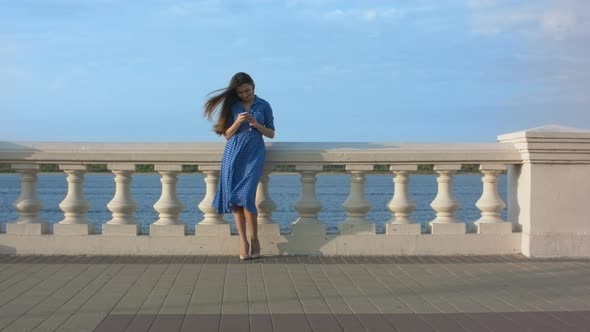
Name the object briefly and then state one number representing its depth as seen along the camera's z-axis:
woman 7.31
